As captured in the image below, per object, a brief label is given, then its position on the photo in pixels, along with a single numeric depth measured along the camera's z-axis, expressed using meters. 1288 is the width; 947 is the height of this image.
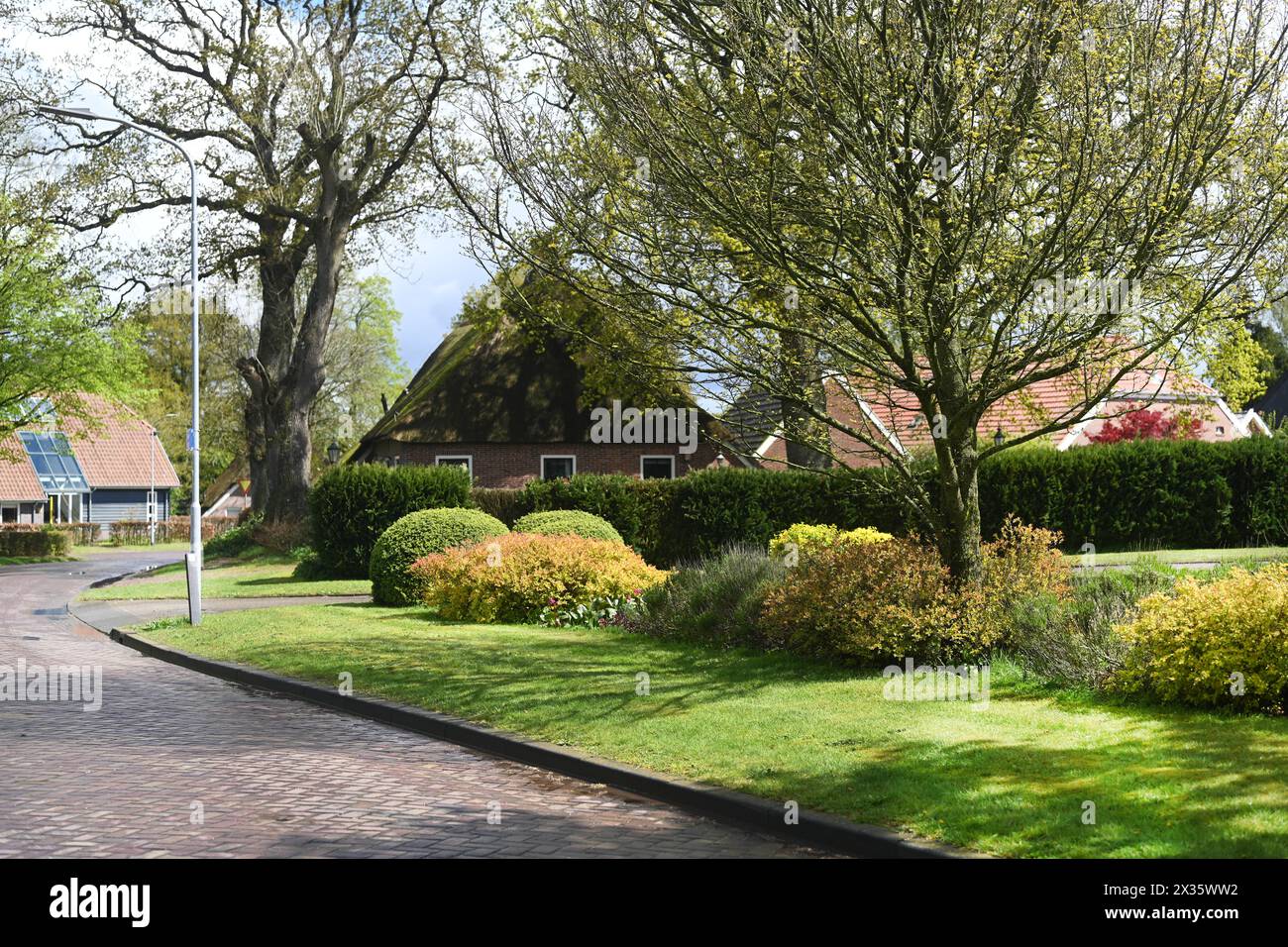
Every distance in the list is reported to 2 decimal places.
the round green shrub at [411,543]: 21.52
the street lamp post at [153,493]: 67.19
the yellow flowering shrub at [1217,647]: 9.16
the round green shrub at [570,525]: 22.62
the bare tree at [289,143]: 34.66
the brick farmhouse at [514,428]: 38.53
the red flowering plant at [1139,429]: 33.78
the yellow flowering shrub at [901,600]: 11.79
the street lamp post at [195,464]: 19.38
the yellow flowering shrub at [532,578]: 18.39
